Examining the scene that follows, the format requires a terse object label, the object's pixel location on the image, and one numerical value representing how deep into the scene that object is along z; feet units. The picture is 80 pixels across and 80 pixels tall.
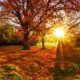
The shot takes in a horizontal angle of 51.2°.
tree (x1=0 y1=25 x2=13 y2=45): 50.38
